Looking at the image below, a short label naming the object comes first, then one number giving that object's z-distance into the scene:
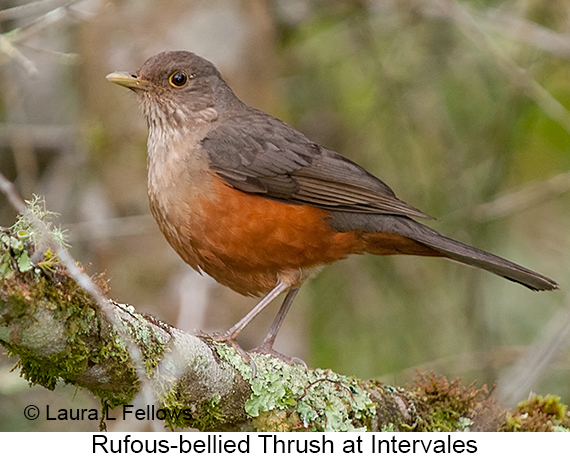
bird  8.99
